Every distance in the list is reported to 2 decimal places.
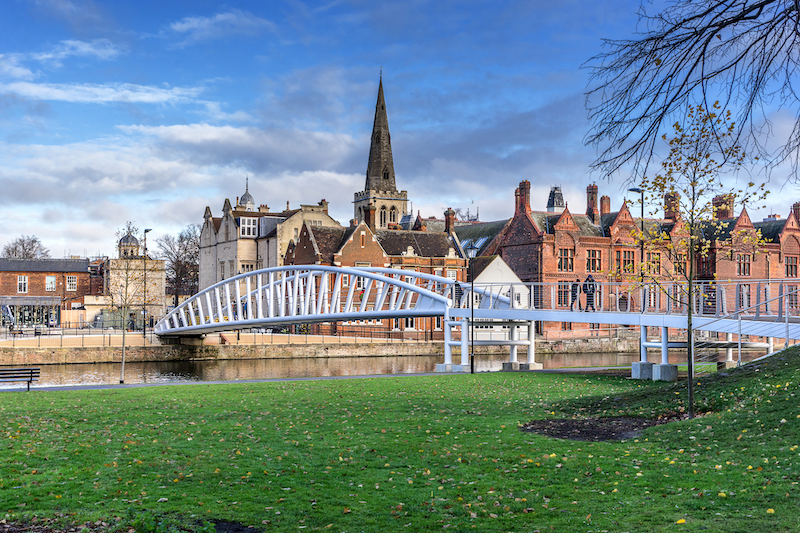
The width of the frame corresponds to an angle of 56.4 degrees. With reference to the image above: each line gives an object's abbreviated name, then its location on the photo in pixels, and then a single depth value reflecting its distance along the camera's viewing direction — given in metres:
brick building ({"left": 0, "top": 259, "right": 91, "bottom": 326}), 69.75
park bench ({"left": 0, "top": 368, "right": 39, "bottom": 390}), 21.47
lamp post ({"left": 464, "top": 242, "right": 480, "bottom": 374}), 30.07
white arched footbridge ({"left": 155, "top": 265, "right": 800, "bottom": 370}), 20.75
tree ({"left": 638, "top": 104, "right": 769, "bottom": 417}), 13.89
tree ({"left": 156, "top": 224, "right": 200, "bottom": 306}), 97.12
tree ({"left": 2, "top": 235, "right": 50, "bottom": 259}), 101.21
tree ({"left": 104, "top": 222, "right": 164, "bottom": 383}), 67.71
